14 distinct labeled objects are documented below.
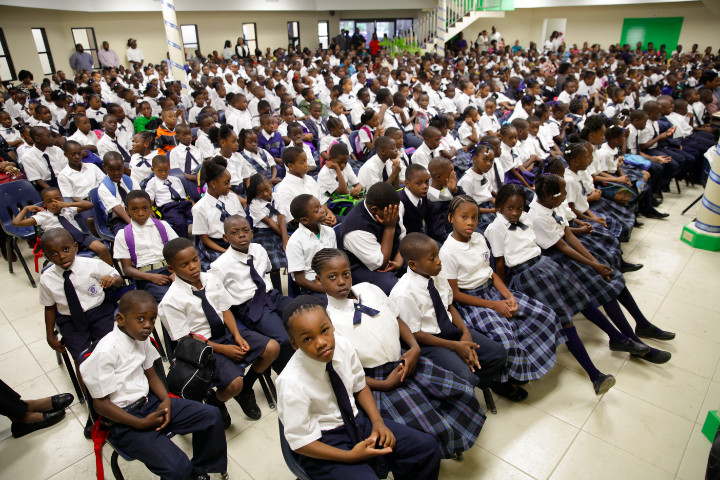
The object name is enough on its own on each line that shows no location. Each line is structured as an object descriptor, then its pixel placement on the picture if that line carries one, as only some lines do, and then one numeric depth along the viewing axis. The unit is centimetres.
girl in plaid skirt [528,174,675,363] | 276
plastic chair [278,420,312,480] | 163
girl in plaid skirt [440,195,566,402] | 230
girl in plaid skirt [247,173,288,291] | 326
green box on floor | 214
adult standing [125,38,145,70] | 1270
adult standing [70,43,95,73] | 1181
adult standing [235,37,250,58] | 1410
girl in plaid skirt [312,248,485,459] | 187
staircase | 1445
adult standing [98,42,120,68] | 1220
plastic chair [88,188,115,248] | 358
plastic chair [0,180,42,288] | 371
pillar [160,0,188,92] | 633
